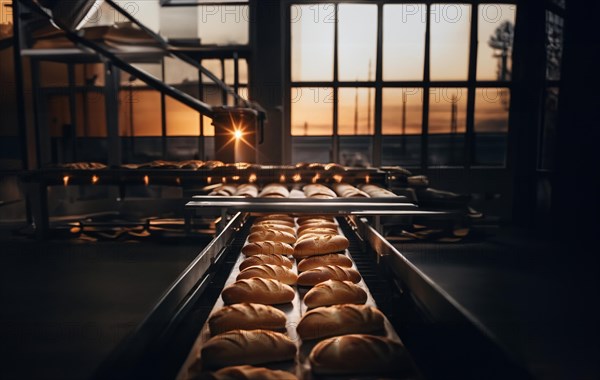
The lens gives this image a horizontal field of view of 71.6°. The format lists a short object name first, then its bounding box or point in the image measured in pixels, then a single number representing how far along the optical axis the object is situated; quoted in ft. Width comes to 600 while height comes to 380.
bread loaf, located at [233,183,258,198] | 8.65
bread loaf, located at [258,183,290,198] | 8.73
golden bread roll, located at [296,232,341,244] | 7.14
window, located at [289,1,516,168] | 24.30
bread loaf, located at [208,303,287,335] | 4.33
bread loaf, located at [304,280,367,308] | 5.00
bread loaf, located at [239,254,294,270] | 6.09
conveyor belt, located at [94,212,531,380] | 2.93
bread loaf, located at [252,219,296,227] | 8.55
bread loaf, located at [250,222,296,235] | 7.88
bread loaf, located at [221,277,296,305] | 5.04
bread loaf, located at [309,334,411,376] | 3.69
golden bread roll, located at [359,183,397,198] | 8.27
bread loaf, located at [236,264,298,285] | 5.64
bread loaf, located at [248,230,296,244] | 7.27
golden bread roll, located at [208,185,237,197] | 8.48
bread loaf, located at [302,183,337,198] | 8.71
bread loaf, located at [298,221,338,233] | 8.18
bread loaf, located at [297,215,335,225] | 8.83
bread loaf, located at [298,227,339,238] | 7.58
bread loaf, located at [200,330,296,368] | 3.77
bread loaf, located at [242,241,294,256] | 6.71
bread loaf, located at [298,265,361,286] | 5.70
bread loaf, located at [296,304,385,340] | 4.37
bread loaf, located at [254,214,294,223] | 9.08
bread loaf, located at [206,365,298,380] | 3.41
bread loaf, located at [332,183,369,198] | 8.39
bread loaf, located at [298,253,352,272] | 6.22
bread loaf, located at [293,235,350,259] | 6.68
